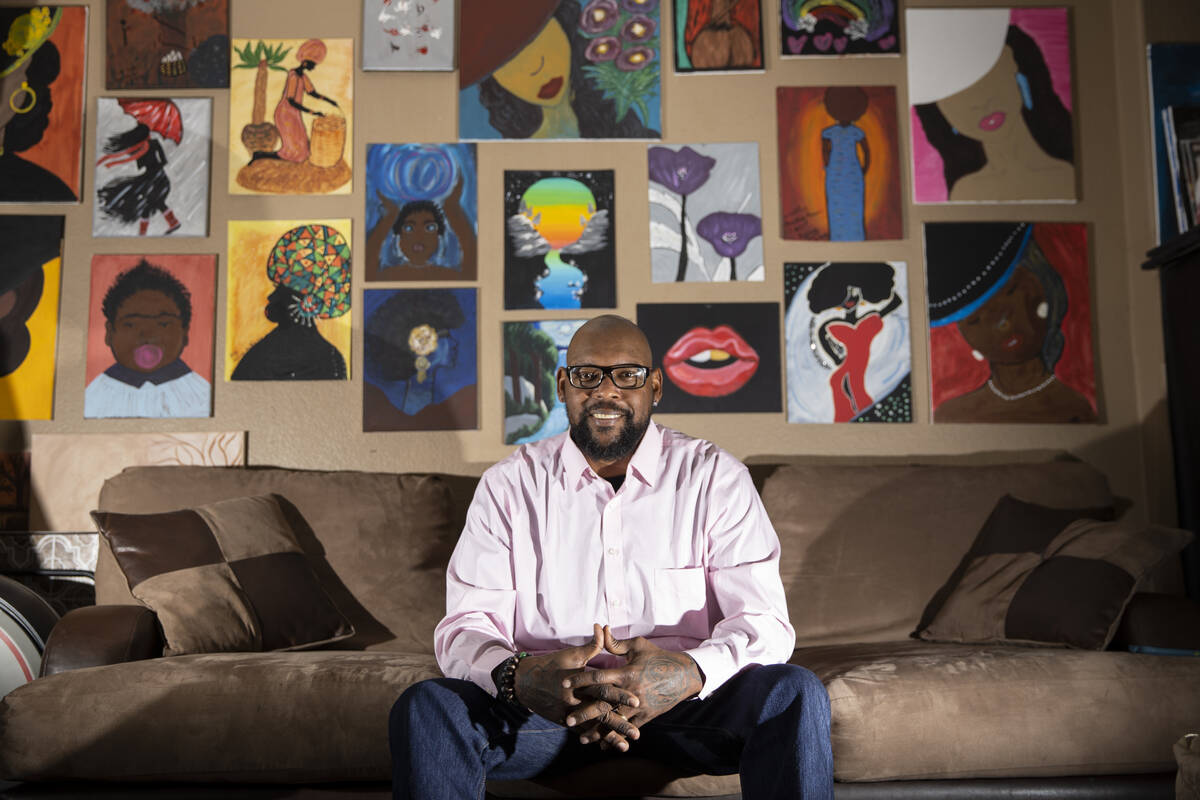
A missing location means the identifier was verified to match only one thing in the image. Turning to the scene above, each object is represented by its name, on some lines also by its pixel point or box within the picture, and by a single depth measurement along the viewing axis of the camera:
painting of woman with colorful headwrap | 3.24
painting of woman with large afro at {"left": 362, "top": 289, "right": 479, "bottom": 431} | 3.24
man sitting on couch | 1.67
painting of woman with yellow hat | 3.29
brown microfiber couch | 2.03
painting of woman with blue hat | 3.27
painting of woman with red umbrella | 3.29
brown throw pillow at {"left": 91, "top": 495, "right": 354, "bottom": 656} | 2.42
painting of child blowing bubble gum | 3.22
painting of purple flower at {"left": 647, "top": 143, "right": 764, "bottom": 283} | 3.30
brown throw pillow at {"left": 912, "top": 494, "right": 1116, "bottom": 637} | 2.65
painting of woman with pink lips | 3.35
